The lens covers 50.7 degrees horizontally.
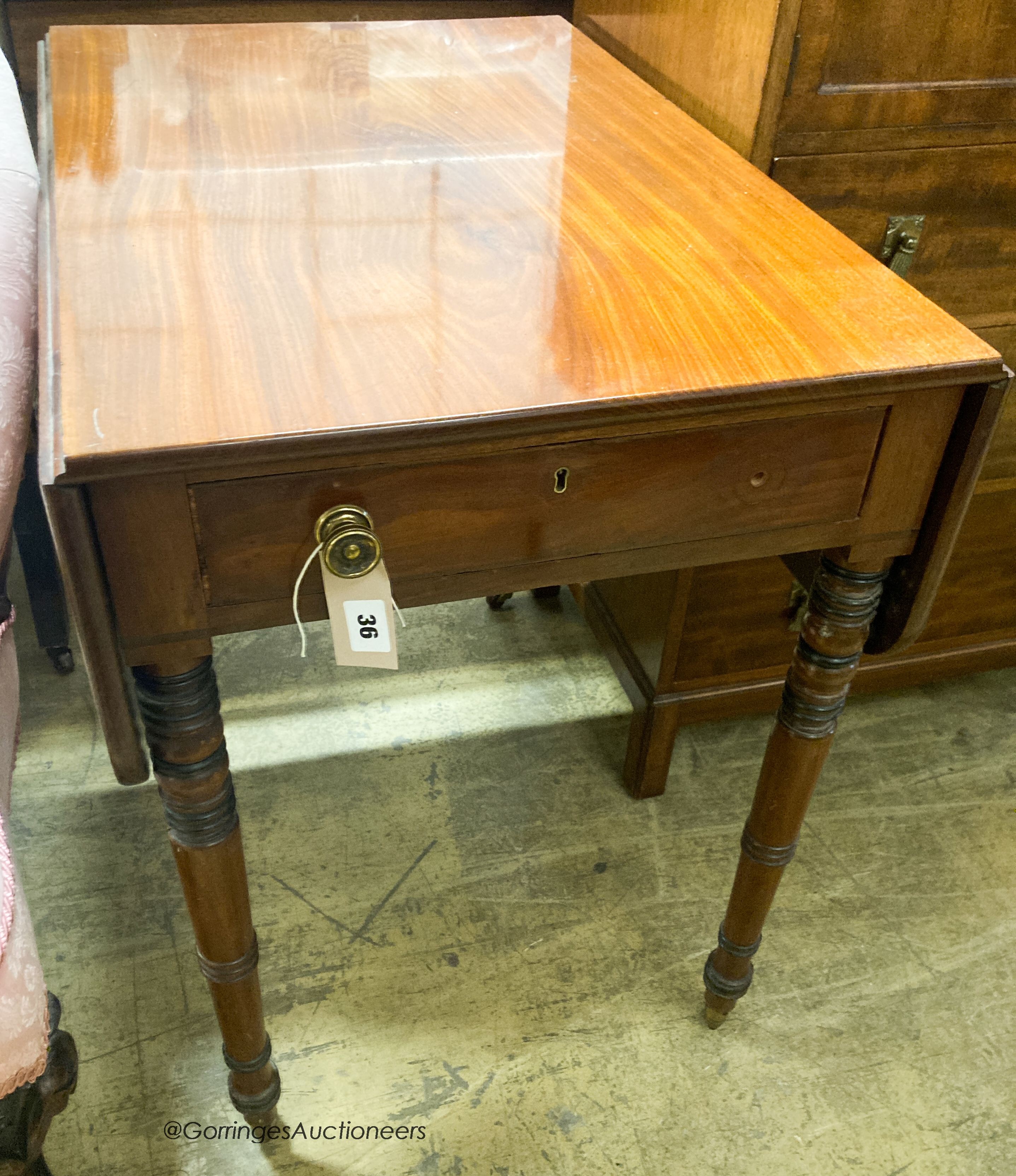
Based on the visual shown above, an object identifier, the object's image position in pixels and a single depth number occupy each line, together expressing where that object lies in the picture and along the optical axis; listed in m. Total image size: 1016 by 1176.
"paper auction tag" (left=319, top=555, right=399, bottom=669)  0.78
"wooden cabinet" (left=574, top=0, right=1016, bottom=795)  1.07
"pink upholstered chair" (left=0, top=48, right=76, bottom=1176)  0.71
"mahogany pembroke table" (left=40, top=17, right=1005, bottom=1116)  0.72
